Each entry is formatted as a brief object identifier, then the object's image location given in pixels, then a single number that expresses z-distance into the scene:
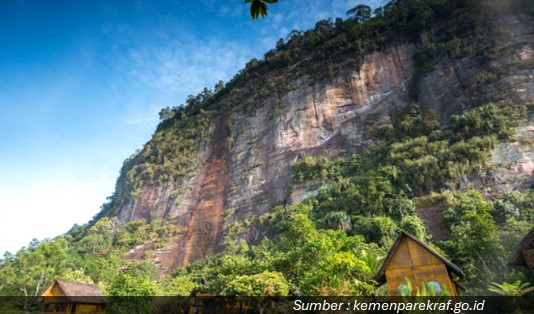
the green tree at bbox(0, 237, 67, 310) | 29.34
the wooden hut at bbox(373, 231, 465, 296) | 12.03
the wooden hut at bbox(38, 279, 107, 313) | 21.84
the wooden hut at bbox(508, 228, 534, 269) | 11.55
